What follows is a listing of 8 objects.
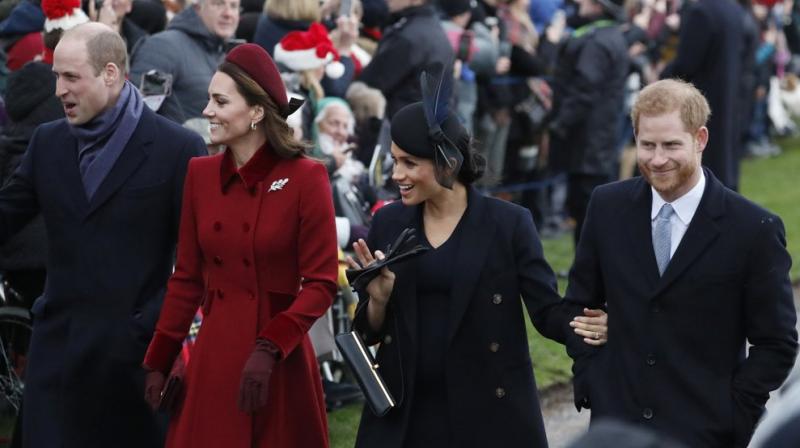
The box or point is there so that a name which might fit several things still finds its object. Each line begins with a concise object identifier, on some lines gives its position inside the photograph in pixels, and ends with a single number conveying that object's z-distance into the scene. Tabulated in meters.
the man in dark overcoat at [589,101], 26.14
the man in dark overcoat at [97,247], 12.18
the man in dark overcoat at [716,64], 25.42
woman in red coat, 11.42
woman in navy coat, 11.12
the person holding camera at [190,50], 17.00
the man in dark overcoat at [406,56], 22.06
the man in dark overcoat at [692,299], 10.28
